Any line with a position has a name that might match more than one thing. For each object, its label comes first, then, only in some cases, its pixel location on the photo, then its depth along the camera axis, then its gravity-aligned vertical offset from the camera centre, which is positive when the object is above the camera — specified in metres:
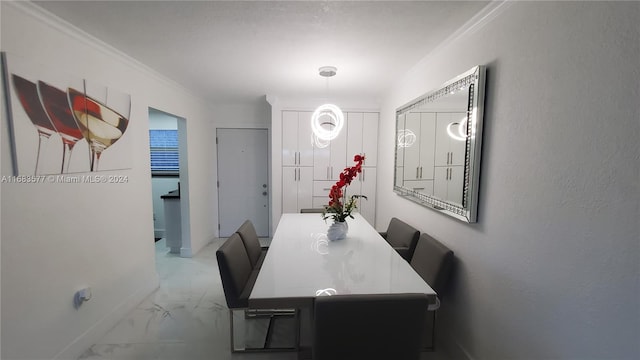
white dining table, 1.42 -0.72
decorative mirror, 1.70 +0.11
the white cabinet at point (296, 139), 4.01 +0.30
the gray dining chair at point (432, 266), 1.85 -0.79
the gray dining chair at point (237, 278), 1.80 -0.89
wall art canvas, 1.51 +0.24
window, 4.89 +0.14
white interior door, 4.59 -0.38
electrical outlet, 1.89 -1.03
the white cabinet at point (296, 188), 4.10 -0.46
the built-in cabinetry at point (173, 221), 3.86 -0.95
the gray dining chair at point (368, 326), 1.23 -0.80
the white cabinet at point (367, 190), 4.12 -0.48
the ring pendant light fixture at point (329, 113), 2.48 +0.41
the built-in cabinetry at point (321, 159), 4.03 -0.01
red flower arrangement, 2.16 -0.37
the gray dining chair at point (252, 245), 2.33 -0.81
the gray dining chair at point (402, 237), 2.35 -0.76
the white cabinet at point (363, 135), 4.06 +0.37
